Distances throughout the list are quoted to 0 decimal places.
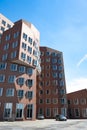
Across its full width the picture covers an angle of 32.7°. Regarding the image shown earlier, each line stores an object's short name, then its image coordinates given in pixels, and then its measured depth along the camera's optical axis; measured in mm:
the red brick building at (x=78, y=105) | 65312
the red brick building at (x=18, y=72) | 45906
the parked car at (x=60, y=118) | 45925
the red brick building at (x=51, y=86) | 65188
